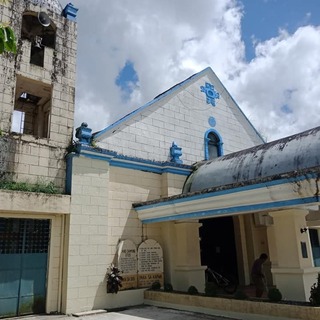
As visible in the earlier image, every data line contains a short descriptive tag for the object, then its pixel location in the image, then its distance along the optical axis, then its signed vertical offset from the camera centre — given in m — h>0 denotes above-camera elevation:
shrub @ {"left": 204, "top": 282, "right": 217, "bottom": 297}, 8.77 -0.89
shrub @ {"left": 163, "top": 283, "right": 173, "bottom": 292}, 10.03 -0.92
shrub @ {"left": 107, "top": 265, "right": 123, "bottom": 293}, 9.66 -0.65
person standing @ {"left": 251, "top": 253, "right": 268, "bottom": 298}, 9.34 -0.61
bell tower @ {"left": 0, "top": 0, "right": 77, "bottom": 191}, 9.30 +5.25
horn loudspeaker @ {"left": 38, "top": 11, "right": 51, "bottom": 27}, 10.64 +7.17
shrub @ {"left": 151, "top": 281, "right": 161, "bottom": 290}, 10.43 -0.88
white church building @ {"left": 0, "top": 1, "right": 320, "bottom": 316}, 8.36 +1.45
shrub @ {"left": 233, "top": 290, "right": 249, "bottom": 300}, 7.98 -0.96
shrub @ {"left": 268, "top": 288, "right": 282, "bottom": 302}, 7.46 -0.90
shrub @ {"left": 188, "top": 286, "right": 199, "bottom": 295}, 9.34 -0.93
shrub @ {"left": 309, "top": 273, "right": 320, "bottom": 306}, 6.82 -0.87
